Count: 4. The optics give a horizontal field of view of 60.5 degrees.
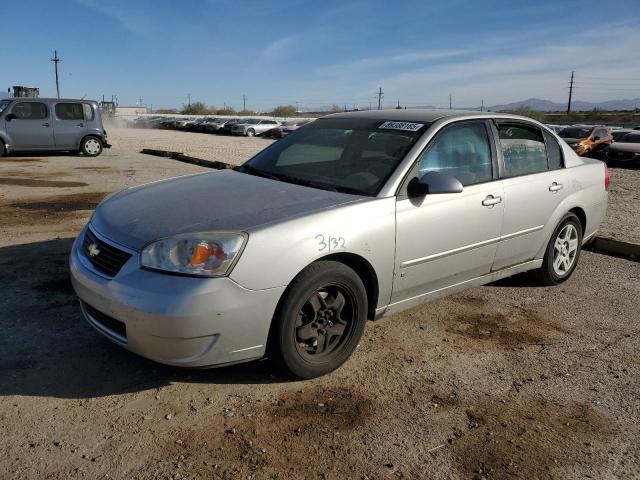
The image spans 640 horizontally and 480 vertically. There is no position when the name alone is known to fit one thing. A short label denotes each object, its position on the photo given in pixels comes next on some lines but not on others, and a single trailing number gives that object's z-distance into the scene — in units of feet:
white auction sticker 12.95
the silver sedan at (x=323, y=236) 9.28
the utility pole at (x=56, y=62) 203.03
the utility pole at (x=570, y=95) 270.79
